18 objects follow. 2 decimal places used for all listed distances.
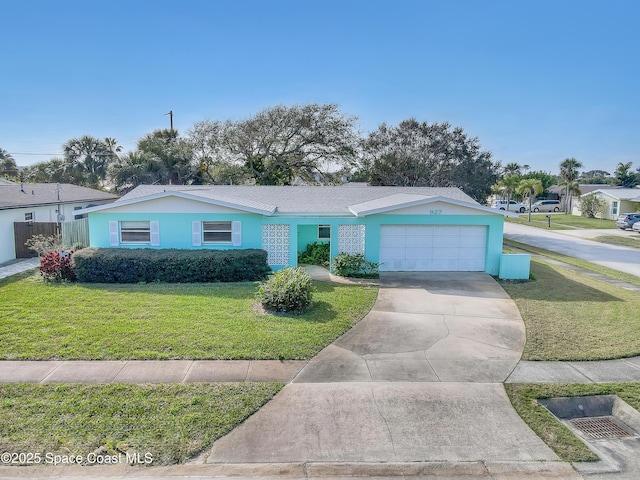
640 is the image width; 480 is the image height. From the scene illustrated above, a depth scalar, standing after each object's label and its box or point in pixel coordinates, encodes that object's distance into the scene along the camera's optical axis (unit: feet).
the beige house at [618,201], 138.41
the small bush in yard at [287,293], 35.09
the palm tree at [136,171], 92.89
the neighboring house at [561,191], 183.01
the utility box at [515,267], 52.24
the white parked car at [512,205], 183.36
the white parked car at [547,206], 196.50
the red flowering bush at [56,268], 45.93
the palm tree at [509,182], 155.87
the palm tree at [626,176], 215.31
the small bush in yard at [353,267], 51.80
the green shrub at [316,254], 60.38
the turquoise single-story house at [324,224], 52.16
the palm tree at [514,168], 262.57
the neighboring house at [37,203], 59.52
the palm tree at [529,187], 145.89
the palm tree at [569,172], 183.83
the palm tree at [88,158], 107.96
